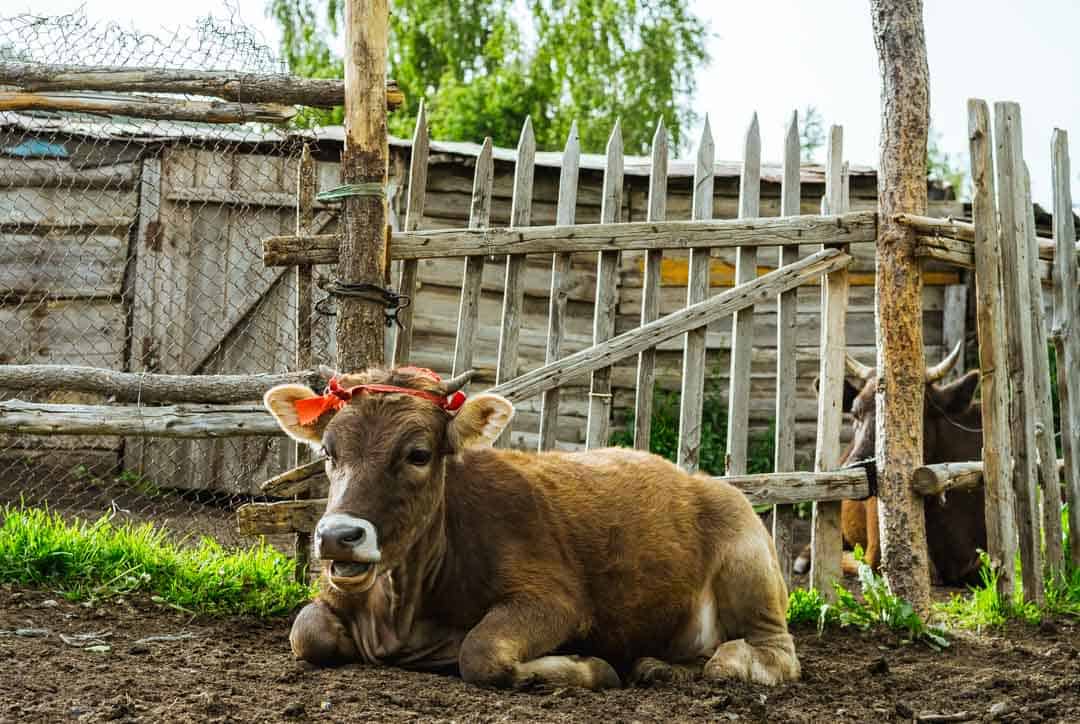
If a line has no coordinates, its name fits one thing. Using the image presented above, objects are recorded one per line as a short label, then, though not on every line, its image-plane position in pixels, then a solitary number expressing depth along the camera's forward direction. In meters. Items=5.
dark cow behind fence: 8.09
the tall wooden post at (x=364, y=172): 5.66
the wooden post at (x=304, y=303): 5.83
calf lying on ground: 4.23
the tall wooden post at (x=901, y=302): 6.38
